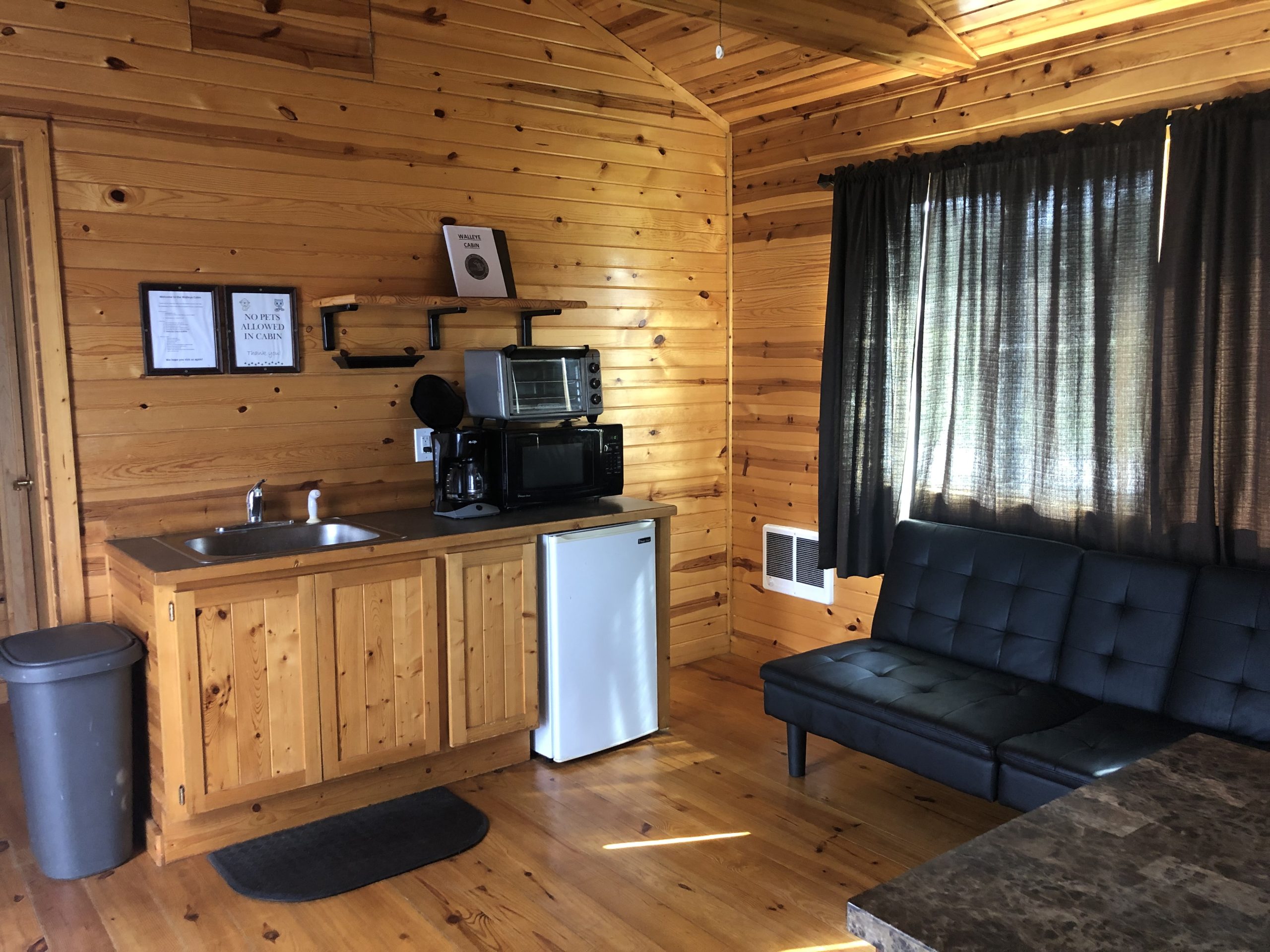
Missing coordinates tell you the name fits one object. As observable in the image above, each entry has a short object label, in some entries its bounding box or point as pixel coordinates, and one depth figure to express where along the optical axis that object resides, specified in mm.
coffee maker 3617
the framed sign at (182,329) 3258
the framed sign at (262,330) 3414
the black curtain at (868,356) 3932
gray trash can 2787
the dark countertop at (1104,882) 1283
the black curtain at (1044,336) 3240
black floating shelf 3631
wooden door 3986
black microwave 3676
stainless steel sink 3299
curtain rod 4166
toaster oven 3670
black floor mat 2830
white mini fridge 3592
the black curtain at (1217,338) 2951
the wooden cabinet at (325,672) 2895
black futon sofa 2781
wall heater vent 4477
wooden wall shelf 3441
